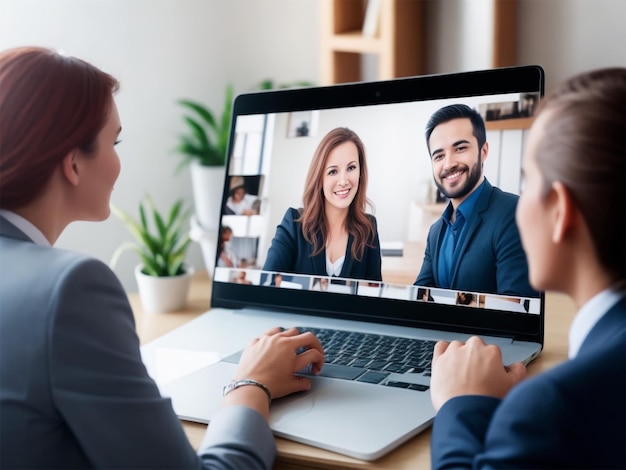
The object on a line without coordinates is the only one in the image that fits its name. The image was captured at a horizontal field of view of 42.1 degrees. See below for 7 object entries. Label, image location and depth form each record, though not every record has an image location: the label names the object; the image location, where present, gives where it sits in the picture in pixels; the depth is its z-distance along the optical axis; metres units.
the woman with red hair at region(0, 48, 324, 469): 0.76
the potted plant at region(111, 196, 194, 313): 1.53
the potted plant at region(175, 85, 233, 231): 1.88
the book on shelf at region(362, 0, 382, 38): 1.99
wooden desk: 0.87
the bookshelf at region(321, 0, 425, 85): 1.94
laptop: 1.03
